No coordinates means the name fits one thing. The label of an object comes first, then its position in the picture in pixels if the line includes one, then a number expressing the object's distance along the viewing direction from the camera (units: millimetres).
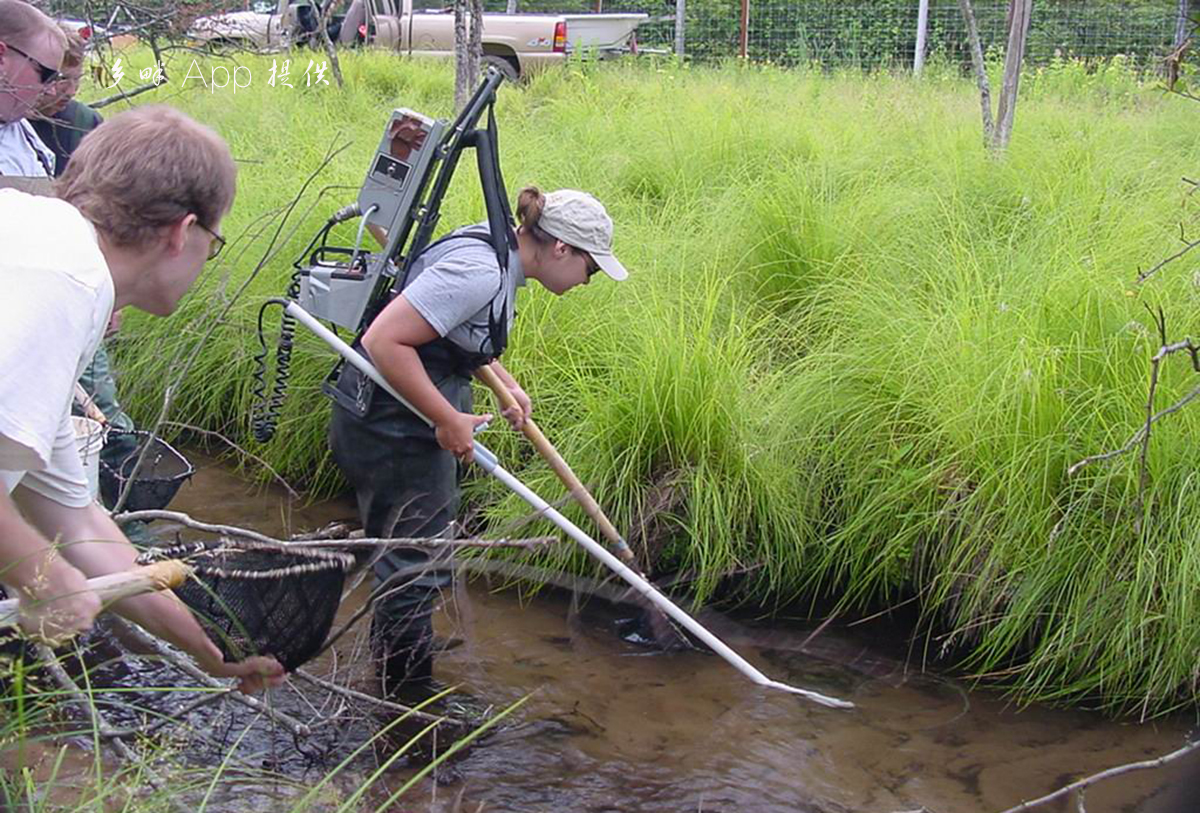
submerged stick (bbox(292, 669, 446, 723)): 3062
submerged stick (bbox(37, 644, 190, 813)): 2094
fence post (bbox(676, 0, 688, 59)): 14734
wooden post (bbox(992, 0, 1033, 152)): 6891
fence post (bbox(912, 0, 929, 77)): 12136
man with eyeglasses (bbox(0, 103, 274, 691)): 1738
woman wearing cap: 3406
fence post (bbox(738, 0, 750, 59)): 14172
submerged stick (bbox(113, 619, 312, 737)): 2713
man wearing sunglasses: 3781
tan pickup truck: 13766
